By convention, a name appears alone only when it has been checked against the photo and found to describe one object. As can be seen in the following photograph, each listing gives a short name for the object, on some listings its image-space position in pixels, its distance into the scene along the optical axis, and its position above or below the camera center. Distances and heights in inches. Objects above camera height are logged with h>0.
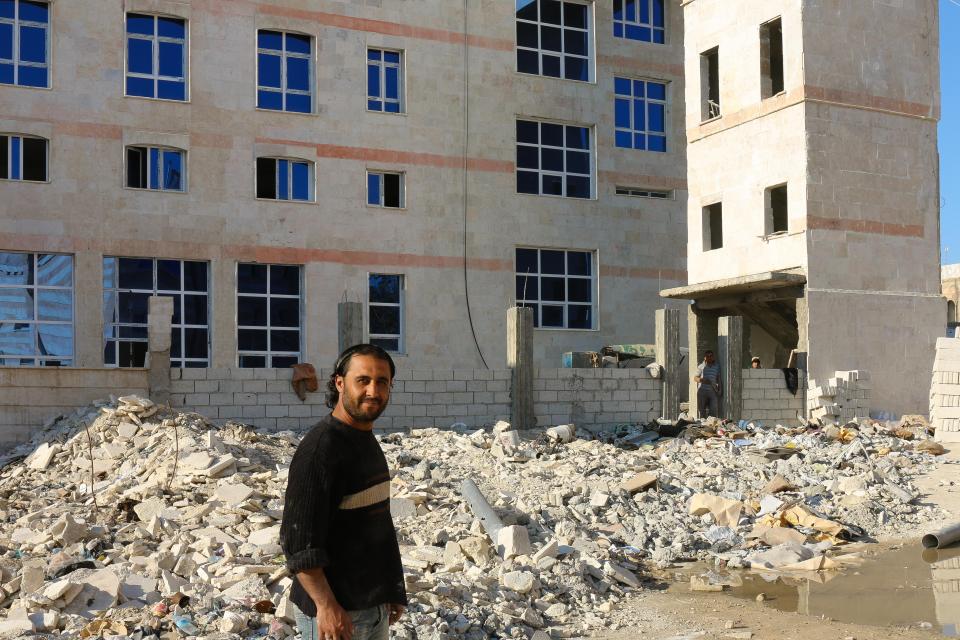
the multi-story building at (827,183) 880.9 +149.1
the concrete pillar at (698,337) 799.7 +15.1
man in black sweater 163.9 -26.1
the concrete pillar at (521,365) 714.8 -6.3
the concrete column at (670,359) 772.0 -3.2
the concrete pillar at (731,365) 793.6 -8.2
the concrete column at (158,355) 616.1 +2.1
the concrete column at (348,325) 668.1 +20.5
